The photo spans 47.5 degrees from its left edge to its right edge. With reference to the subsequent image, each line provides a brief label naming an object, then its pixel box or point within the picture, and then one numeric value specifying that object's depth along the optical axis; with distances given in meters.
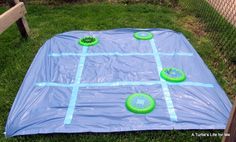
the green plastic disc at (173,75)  3.12
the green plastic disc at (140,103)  2.70
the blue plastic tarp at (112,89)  2.59
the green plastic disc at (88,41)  3.91
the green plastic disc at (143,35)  4.04
